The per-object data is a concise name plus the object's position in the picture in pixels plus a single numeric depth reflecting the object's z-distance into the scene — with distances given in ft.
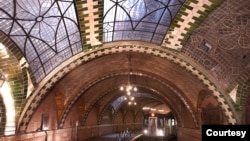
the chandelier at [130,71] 27.68
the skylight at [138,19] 17.94
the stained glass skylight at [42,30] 15.75
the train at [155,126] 42.05
